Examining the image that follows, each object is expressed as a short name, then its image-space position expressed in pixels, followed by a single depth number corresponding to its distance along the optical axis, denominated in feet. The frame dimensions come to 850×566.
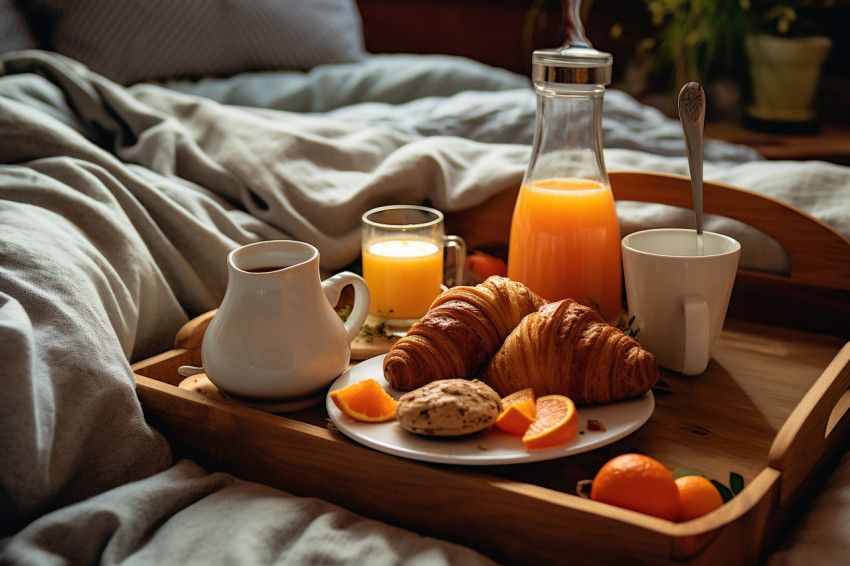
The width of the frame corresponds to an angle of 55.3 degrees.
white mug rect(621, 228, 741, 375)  2.82
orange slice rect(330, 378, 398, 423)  2.46
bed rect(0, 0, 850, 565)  2.30
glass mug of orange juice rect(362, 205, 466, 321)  3.35
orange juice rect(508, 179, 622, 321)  3.21
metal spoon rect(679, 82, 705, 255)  2.84
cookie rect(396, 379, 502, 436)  2.29
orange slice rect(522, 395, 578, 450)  2.27
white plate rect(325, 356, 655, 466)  2.24
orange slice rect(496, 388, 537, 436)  2.34
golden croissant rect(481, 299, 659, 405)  2.50
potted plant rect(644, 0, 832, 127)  8.18
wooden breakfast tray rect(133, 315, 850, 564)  2.04
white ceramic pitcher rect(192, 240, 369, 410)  2.56
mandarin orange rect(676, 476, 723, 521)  2.13
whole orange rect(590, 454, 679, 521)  2.12
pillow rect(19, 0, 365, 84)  5.96
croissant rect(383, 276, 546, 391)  2.62
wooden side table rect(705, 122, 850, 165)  7.43
